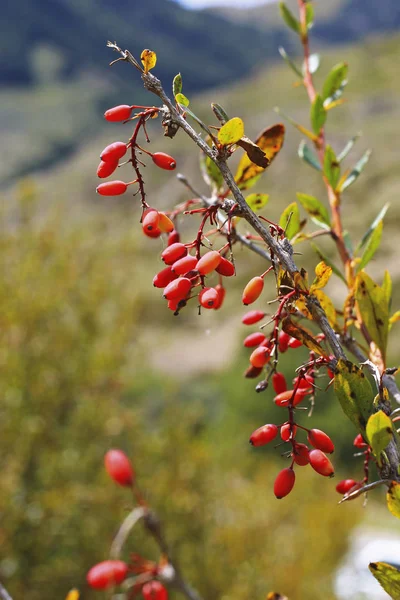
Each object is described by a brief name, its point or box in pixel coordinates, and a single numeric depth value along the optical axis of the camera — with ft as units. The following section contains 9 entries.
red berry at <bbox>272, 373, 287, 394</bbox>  1.99
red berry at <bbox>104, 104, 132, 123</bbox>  1.86
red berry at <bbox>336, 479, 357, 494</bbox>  1.95
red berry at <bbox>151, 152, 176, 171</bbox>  1.87
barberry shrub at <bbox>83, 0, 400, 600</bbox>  1.75
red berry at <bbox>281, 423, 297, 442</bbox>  1.81
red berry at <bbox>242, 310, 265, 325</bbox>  2.07
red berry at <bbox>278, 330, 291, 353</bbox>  1.95
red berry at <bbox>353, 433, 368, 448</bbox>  1.88
